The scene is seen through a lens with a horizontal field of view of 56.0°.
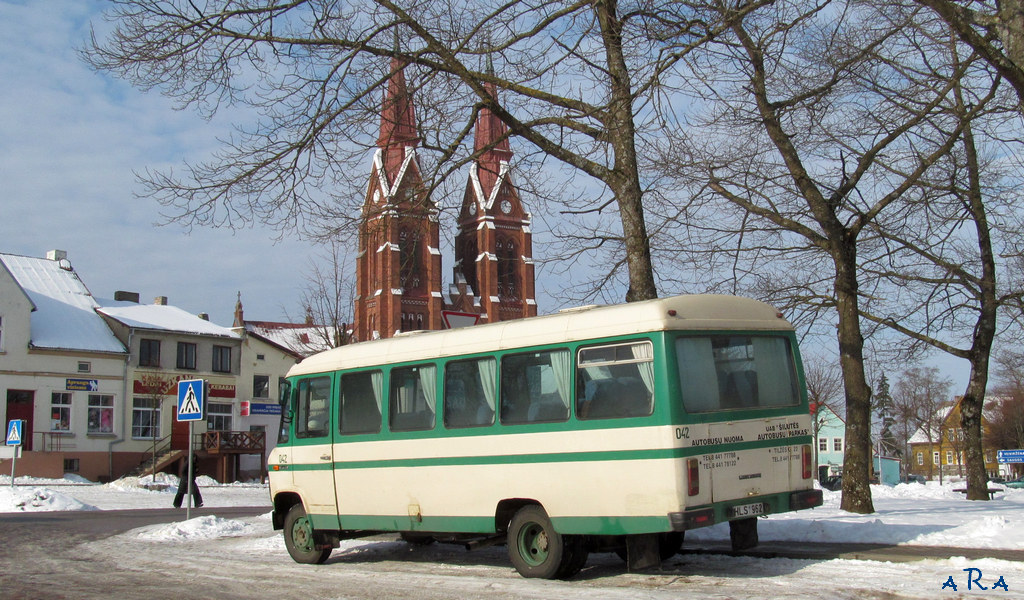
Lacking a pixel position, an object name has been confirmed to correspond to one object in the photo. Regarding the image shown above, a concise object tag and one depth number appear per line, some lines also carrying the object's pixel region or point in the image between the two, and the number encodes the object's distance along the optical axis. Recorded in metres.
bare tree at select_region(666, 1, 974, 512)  14.15
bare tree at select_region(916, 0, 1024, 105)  10.02
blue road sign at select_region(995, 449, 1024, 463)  40.09
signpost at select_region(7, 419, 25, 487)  28.83
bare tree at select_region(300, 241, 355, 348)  32.41
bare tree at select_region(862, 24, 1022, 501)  14.35
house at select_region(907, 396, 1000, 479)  69.75
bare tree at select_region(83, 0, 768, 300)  12.59
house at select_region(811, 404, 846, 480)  80.00
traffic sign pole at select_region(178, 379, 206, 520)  17.17
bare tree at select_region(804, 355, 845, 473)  58.43
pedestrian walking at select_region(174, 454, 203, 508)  22.14
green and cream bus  8.89
